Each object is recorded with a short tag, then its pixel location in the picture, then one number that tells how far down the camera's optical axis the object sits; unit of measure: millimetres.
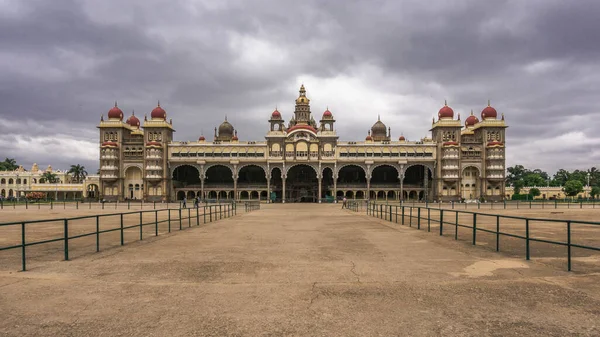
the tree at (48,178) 101406
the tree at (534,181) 103062
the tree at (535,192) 81500
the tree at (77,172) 112038
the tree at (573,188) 80750
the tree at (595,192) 85594
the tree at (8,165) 120925
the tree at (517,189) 85500
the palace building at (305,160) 70188
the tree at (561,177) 117075
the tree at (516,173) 127425
